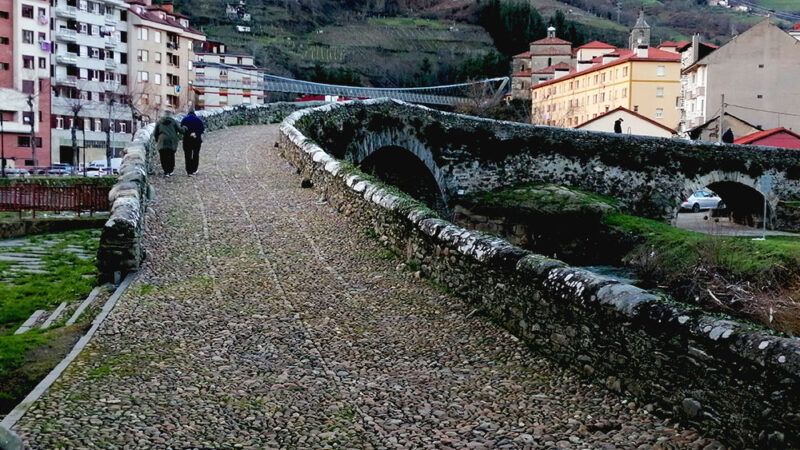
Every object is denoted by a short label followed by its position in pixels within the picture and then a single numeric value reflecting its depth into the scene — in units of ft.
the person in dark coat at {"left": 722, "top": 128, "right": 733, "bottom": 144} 133.59
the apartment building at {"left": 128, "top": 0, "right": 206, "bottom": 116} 247.50
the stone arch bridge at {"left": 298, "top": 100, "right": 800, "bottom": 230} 107.86
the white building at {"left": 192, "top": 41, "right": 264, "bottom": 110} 281.54
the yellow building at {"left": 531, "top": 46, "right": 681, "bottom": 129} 235.61
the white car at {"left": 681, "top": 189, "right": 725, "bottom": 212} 167.94
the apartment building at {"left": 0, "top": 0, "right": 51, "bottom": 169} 198.18
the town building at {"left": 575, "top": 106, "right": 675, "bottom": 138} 184.75
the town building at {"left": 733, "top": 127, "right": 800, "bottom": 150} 155.43
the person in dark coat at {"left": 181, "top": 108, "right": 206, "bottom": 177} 61.16
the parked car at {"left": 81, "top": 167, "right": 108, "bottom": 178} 167.90
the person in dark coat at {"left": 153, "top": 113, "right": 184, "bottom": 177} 59.00
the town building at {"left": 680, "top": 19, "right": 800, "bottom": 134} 186.60
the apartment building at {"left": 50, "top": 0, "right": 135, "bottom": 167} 222.28
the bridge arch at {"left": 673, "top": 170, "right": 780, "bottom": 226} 119.44
